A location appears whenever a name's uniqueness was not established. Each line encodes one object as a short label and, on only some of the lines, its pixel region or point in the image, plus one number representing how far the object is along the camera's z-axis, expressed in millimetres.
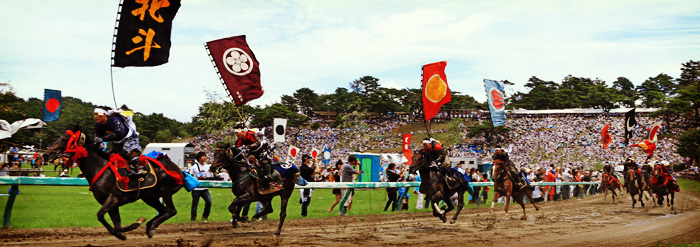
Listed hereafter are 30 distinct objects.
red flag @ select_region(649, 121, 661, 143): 35406
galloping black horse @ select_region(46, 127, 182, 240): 9781
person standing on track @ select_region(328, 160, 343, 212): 19344
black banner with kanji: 13328
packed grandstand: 71188
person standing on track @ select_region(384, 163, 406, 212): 20745
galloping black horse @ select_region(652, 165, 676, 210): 23953
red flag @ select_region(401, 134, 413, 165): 31422
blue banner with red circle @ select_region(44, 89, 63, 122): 33969
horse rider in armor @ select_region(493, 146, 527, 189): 18984
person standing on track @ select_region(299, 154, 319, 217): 17094
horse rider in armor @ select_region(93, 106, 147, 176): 10367
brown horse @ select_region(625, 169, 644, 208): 25872
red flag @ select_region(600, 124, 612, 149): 36375
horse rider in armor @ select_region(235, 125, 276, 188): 13047
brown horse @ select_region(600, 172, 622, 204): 29997
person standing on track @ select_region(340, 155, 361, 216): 19719
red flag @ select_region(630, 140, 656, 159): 28562
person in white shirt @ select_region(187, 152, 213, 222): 15250
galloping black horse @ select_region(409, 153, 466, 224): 14930
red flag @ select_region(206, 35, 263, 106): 16406
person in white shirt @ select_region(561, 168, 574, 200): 33781
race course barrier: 11492
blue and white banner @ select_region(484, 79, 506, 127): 25234
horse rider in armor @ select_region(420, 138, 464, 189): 15078
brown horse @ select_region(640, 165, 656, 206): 25609
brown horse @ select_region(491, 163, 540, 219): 19281
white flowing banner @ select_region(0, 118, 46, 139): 24341
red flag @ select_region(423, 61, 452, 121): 20984
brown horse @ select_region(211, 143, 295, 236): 12617
